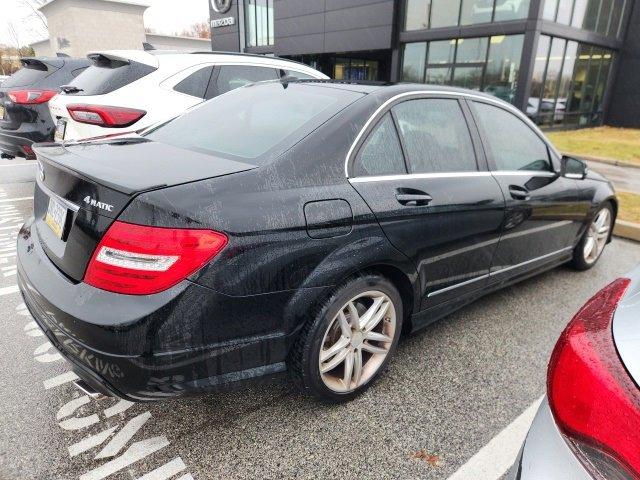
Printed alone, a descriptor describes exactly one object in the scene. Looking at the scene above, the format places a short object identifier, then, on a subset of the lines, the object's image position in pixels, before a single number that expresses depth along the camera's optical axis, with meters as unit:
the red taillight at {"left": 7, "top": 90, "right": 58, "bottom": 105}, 5.62
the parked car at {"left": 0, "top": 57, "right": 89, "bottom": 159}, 5.64
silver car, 0.94
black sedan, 1.66
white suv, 4.23
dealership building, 14.92
